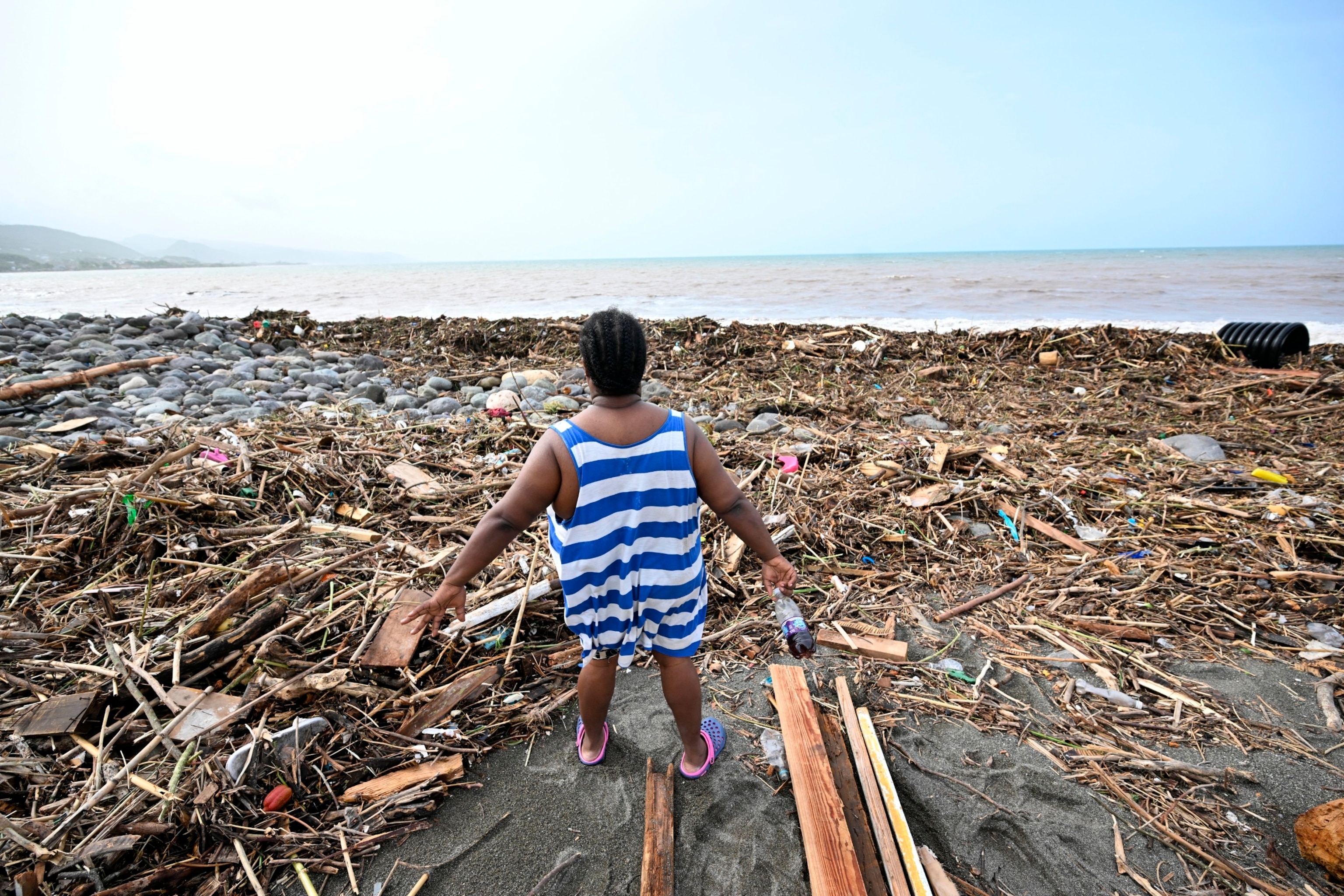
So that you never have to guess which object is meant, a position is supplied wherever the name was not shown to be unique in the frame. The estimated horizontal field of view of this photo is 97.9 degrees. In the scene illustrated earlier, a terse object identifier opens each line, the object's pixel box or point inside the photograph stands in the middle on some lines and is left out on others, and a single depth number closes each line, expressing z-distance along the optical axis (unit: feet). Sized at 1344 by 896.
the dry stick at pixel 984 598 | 11.16
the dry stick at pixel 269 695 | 7.68
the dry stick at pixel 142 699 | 7.34
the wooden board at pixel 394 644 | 9.04
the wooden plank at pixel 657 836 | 6.45
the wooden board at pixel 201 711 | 7.65
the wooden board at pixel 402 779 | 7.32
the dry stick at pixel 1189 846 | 6.33
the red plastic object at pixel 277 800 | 6.98
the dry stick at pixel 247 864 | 6.15
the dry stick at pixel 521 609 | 9.50
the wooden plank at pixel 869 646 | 10.00
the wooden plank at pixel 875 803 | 6.46
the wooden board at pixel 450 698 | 8.30
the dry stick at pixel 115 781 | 6.32
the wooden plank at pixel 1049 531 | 13.04
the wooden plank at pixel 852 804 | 6.54
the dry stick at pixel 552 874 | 6.48
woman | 6.02
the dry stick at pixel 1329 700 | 8.46
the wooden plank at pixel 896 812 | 6.36
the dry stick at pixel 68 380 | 21.76
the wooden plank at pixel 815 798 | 6.34
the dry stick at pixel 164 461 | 12.55
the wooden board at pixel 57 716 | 7.57
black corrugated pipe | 28.50
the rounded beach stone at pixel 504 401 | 22.63
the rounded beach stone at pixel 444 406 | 23.02
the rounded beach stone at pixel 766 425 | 20.48
